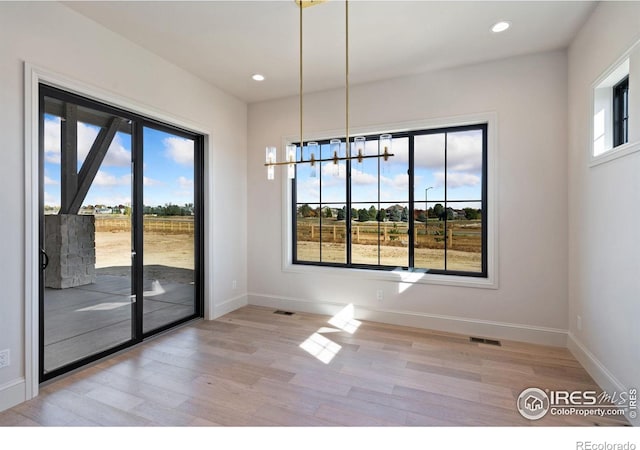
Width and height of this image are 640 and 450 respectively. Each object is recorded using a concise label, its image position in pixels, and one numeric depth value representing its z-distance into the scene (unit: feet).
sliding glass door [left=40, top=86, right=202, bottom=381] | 8.78
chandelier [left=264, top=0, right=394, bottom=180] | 8.05
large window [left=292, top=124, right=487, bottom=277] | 12.30
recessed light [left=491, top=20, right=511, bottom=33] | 9.20
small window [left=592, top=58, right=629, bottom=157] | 8.12
